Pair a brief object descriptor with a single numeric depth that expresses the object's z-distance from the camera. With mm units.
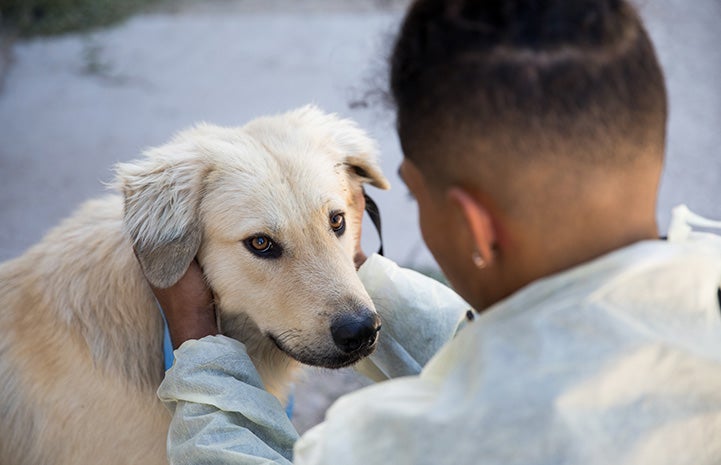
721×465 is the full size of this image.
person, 1100
